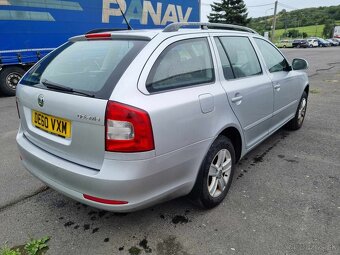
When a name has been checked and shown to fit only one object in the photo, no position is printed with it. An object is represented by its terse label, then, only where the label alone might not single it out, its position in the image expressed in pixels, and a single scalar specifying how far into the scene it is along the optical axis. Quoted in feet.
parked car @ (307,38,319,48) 168.14
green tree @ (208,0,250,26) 171.83
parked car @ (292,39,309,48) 165.37
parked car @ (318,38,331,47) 174.50
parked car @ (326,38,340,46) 182.35
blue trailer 28.22
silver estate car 6.93
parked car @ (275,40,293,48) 176.55
